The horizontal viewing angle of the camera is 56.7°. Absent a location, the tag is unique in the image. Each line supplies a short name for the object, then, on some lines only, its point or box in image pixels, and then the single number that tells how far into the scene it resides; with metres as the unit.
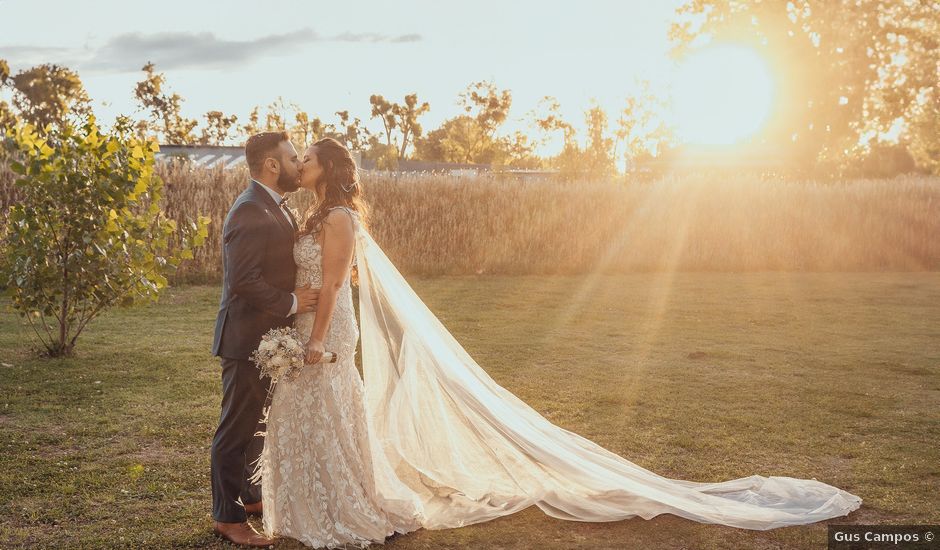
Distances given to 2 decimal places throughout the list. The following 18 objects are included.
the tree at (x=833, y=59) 39.09
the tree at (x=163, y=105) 50.25
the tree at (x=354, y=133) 54.94
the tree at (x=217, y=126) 56.38
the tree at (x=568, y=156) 25.64
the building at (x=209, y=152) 36.22
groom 4.43
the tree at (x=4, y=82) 45.39
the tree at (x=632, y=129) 30.61
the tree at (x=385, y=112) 60.41
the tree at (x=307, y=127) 25.03
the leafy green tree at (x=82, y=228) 8.91
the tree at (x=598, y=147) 26.97
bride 4.66
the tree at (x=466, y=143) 53.31
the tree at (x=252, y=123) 52.00
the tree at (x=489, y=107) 54.91
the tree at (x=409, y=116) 61.56
